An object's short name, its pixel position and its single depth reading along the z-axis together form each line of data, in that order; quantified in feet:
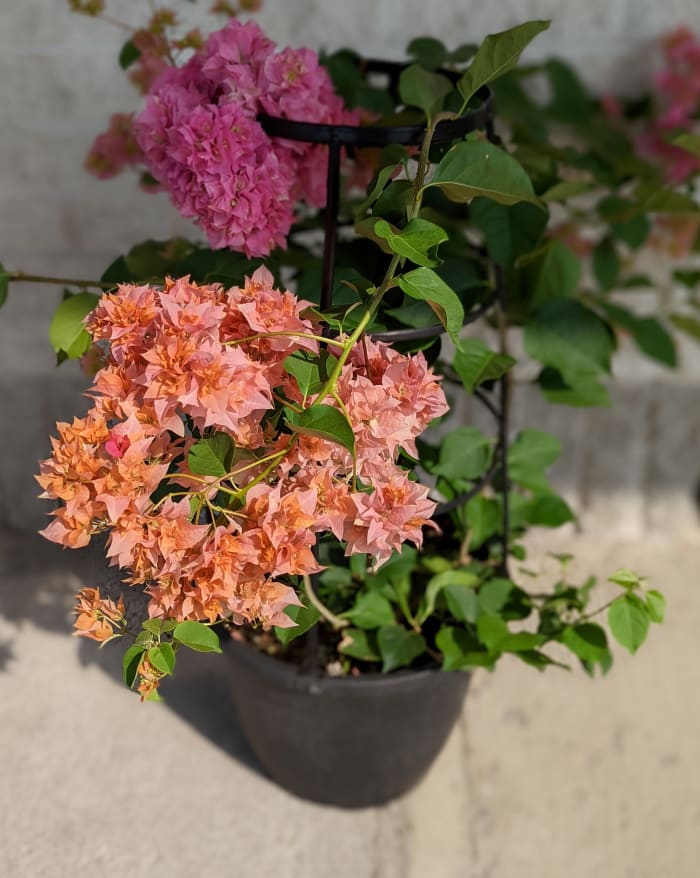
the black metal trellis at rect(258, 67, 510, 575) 2.51
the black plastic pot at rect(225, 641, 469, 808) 3.33
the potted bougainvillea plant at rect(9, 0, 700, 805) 2.12
